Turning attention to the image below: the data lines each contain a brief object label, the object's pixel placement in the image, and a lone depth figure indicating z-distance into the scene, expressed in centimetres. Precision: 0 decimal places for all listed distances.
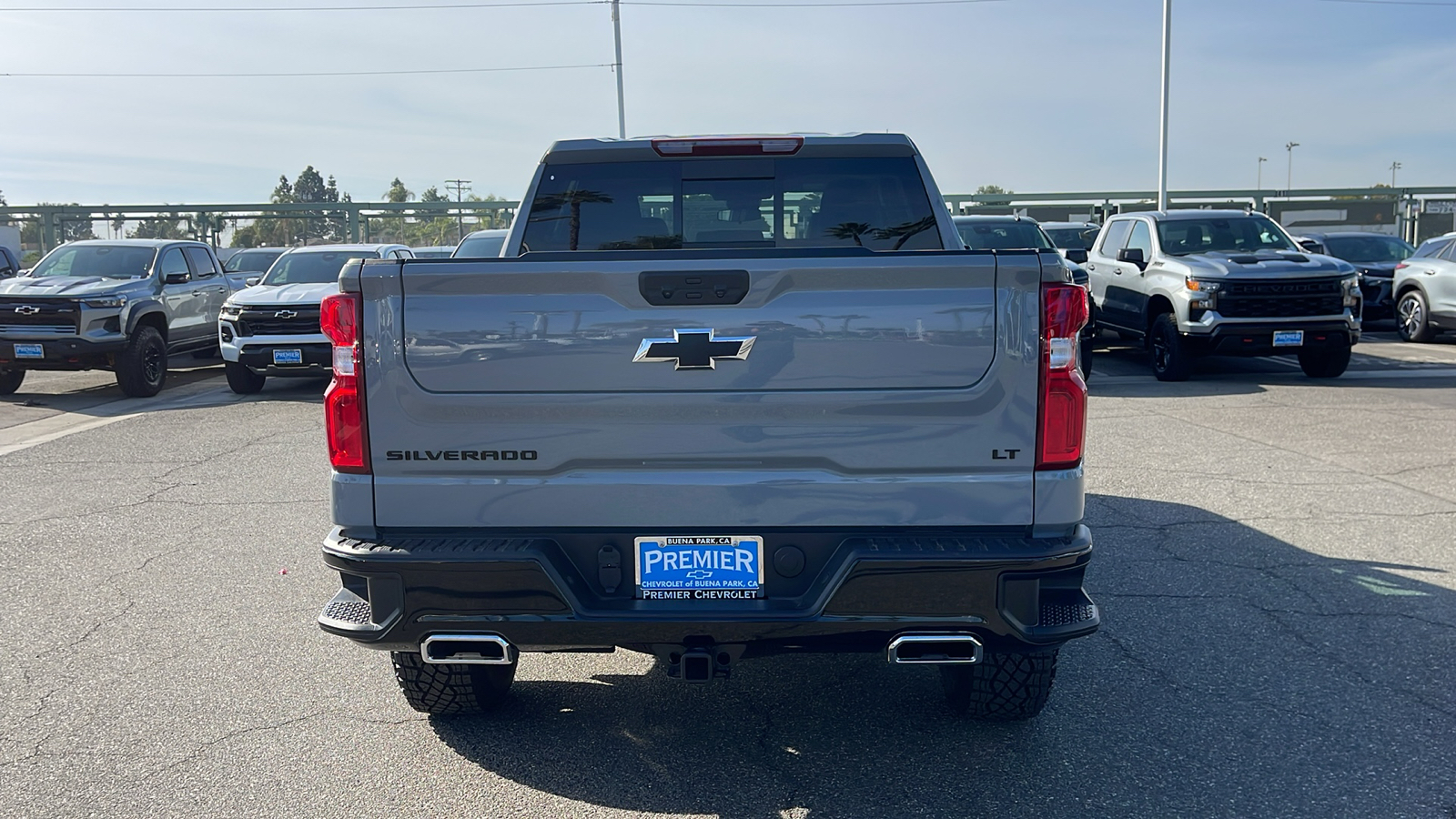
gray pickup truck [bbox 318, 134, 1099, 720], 308
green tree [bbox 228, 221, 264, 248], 4291
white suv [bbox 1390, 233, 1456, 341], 1605
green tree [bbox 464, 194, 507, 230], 3581
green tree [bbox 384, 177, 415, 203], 6668
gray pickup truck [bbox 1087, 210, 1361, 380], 1239
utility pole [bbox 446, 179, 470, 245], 6395
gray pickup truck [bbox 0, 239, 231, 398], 1321
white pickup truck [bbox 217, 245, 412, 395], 1326
